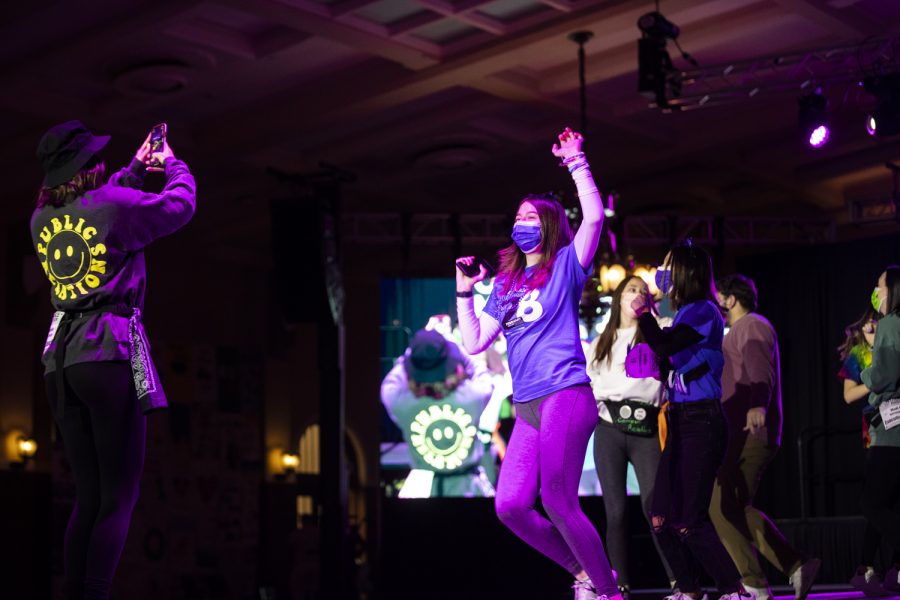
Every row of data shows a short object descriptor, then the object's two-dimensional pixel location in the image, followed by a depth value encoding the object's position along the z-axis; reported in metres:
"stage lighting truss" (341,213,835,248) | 11.23
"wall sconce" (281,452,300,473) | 15.17
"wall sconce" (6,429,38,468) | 12.05
